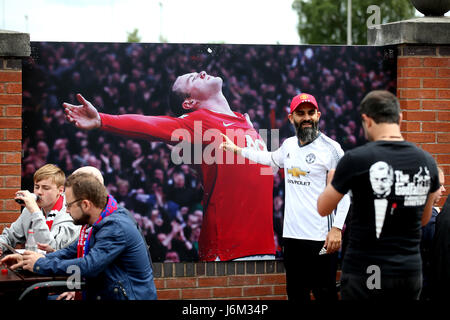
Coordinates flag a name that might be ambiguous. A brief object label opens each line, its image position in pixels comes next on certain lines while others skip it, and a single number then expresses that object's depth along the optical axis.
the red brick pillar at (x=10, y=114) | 5.66
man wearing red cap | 5.19
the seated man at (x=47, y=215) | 4.93
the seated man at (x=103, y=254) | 3.88
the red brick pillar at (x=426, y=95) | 6.26
